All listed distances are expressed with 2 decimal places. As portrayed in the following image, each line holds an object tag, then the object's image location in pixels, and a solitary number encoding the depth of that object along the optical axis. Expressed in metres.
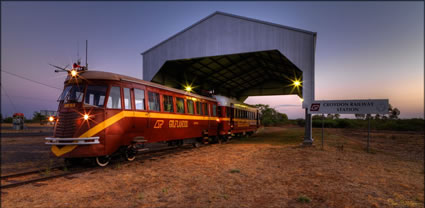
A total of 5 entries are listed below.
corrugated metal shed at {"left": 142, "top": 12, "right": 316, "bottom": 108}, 16.34
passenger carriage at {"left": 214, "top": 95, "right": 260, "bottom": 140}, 17.92
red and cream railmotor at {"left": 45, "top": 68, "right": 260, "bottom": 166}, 7.69
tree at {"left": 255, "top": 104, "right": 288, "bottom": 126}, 68.84
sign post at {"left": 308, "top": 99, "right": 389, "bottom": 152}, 13.01
